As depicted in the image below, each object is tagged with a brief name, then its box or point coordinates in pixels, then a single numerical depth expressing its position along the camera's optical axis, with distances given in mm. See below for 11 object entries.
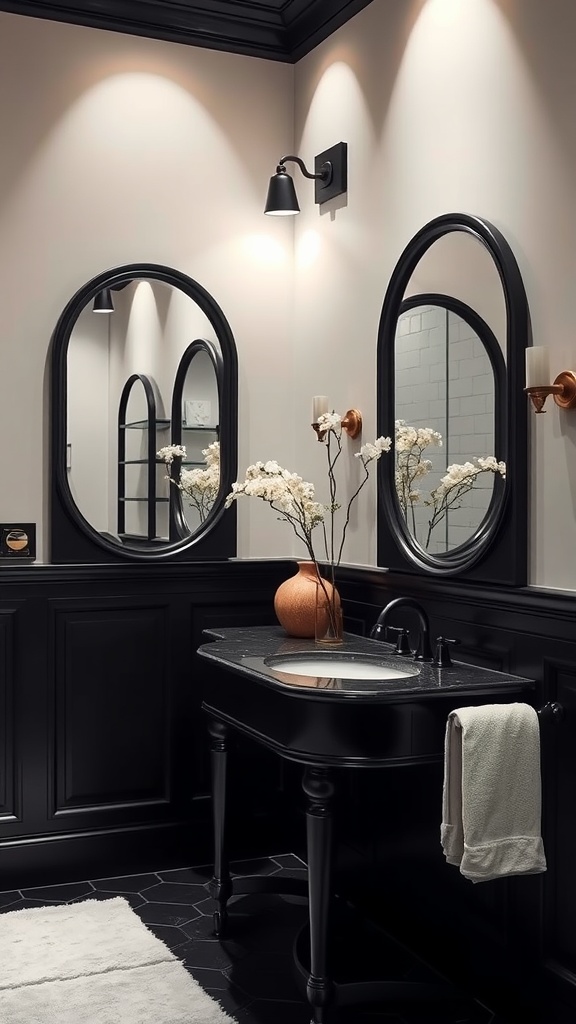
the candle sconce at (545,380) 2404
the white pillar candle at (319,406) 3449
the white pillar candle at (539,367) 2406
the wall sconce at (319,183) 3420
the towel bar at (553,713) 2387
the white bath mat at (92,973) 2605
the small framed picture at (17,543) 3461
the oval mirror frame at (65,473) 3514
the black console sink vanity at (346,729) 2438
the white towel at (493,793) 2295
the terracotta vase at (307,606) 3137
